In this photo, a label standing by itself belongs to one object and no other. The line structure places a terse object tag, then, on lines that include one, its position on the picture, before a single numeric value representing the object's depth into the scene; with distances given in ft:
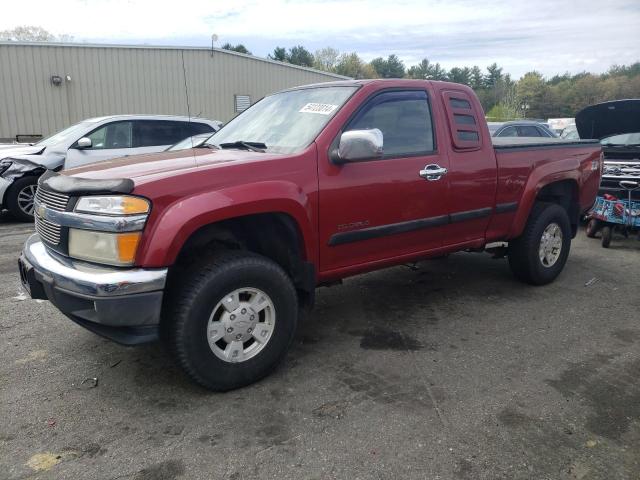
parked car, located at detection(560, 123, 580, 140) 44.93
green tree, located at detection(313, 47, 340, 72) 295.69
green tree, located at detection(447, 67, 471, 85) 334.03
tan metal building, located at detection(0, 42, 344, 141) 55.01
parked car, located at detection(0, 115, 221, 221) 26.05
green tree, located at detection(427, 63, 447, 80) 337.76
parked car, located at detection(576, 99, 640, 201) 22.67
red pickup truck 8.95
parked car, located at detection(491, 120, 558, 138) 45.44
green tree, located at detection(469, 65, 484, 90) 371.08
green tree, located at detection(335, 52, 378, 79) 287.69
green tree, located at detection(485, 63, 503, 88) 376.05
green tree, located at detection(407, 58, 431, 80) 325.83
